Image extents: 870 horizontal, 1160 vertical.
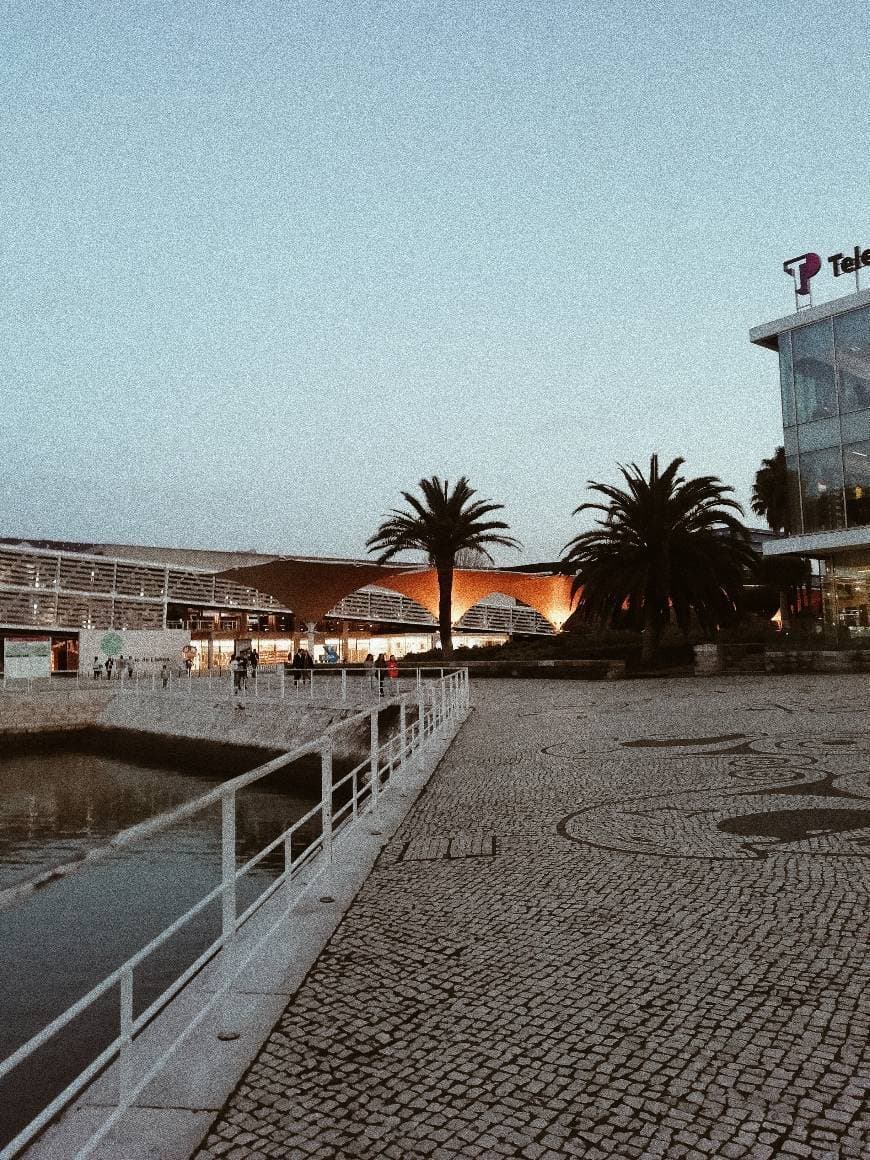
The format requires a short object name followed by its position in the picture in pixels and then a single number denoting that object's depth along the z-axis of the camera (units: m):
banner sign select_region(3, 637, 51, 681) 34.03
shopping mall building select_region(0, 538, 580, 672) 46.75
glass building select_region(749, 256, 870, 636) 29.98
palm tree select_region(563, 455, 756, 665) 29.94
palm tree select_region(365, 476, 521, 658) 38.16
